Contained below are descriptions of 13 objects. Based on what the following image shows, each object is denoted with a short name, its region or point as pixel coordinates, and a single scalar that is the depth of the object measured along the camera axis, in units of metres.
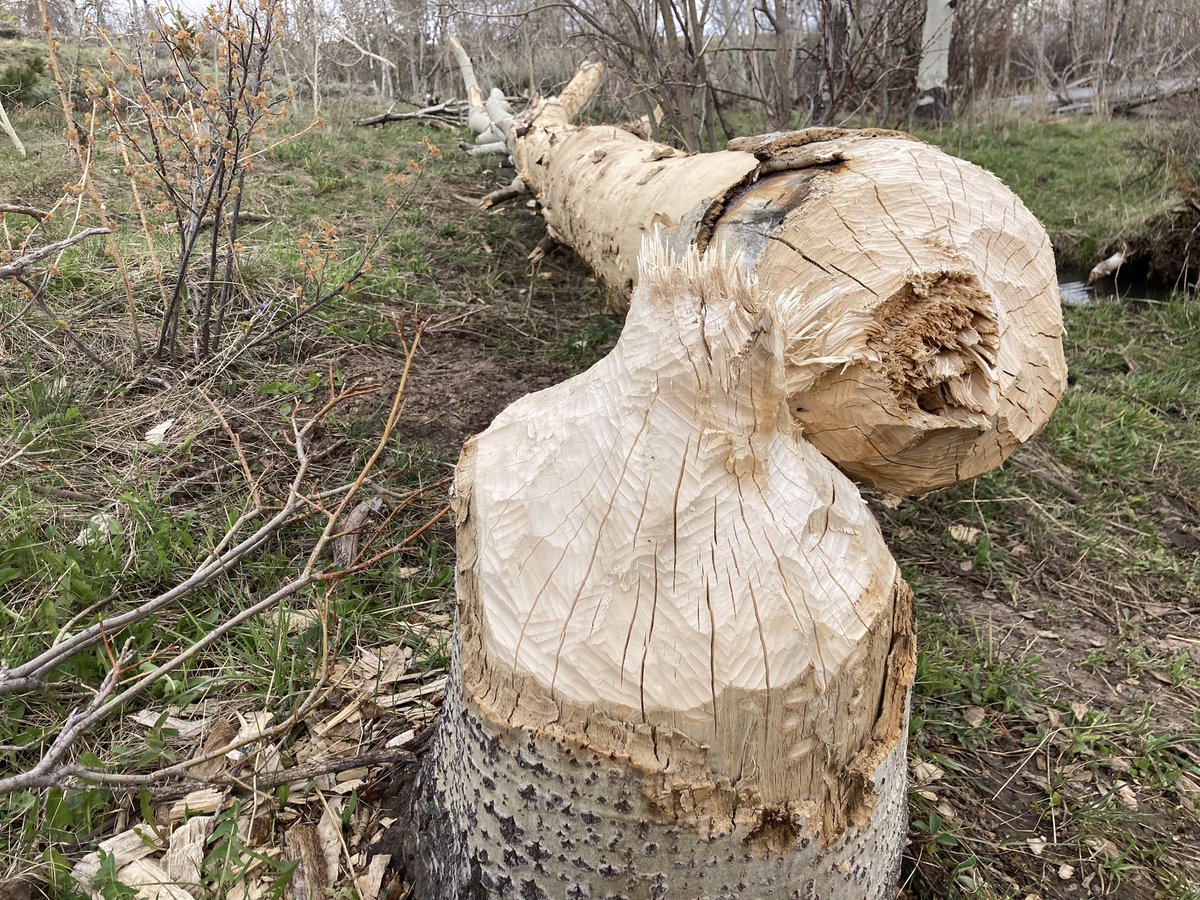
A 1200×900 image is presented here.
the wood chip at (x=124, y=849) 1.37
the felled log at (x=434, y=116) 7.96
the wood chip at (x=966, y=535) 2.80
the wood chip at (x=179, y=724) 1.65
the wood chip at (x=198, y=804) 1.47
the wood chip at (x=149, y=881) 1.33
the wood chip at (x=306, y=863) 1.35
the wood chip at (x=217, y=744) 1.58
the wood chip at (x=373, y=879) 1.36
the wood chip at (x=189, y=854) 1.36
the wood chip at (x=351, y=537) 2.21
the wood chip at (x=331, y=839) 1.39
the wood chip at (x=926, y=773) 1.77
